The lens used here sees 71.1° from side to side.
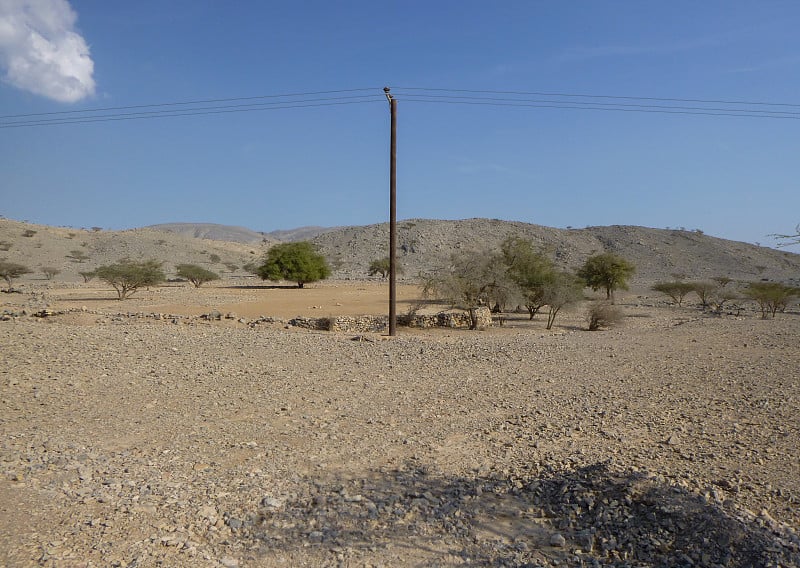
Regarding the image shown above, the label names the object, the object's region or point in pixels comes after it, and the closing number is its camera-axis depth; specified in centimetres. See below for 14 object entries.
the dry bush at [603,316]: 2405
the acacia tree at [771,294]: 2914
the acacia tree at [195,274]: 5088
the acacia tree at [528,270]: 2741
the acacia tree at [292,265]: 5331
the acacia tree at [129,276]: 3525
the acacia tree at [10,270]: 4409
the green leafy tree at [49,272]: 5597
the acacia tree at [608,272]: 3991
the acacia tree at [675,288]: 3666
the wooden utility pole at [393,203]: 1858
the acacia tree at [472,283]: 2389
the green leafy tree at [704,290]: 3431
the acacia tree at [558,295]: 2544
